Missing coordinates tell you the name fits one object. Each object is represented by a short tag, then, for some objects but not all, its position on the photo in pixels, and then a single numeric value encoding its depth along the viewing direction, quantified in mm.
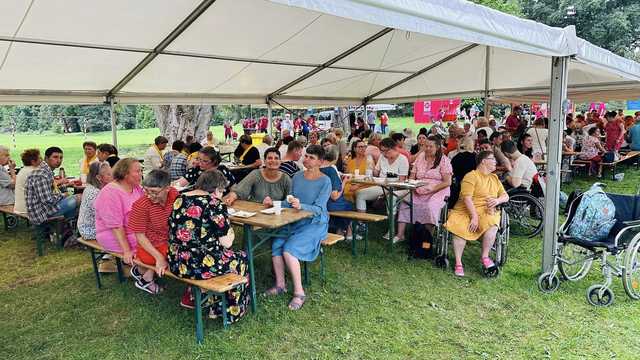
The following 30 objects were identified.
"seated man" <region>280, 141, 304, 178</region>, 4672
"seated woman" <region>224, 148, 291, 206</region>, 3863
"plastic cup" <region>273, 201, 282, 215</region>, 3322
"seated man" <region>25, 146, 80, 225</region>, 4586
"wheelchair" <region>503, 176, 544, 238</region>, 5227
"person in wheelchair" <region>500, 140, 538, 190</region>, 5125
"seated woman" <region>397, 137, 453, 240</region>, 4728
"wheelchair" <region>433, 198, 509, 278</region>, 4051
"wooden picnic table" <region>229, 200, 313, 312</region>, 3092
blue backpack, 3348
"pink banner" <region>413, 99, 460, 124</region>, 15609
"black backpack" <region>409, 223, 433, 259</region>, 4414
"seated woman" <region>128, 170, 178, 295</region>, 2914
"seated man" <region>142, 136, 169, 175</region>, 6885
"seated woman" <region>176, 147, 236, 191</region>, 4109
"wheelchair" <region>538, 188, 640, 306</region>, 3215
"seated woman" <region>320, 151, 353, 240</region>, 4363
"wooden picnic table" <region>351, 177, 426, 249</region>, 4621
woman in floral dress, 2684
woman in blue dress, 3389
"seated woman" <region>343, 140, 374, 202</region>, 5633
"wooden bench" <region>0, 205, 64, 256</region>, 4809
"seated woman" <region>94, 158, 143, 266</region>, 3322
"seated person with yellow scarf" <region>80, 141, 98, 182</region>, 6074
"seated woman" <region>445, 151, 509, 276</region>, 3900
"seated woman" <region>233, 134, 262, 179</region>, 6898
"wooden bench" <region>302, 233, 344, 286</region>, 3732
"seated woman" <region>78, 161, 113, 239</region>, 3873
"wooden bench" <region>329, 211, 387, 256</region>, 4336
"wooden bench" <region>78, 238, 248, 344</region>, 2646
